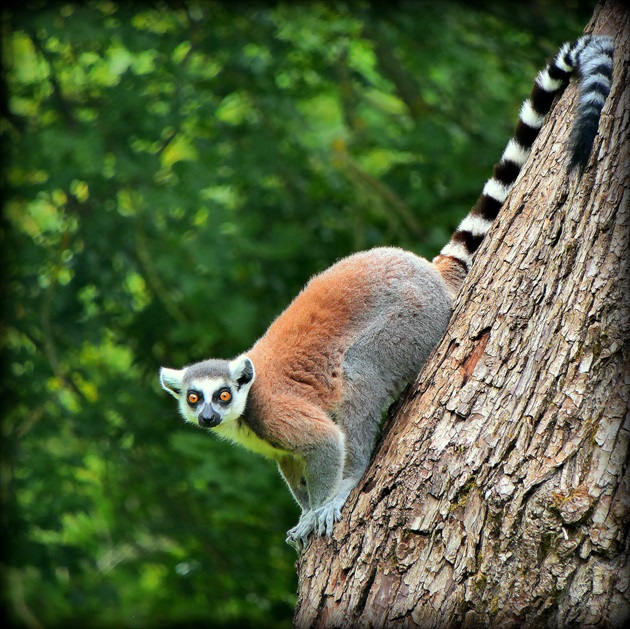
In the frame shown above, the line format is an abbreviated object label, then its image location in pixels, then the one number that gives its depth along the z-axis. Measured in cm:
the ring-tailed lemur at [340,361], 879
